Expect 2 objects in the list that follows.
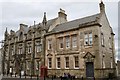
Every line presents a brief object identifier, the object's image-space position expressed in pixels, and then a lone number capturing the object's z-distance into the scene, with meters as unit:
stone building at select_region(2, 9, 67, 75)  43.91
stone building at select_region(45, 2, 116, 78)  33.72
